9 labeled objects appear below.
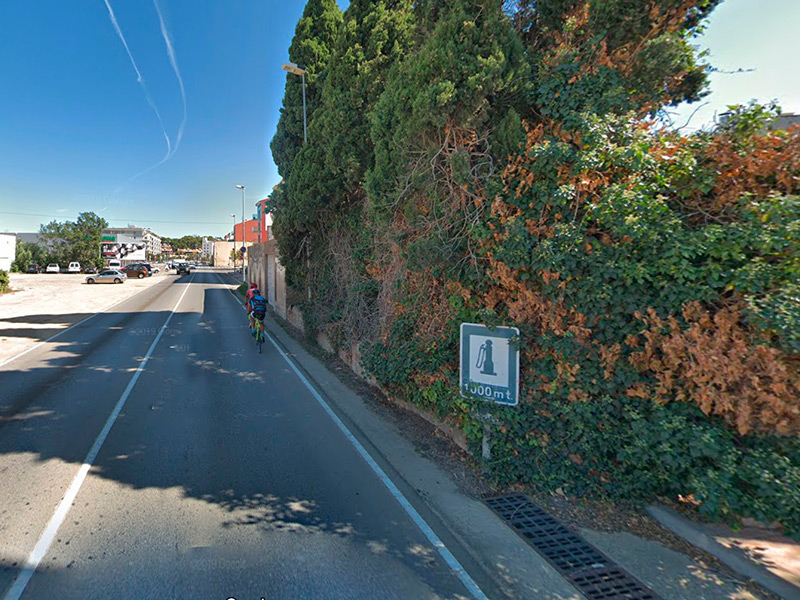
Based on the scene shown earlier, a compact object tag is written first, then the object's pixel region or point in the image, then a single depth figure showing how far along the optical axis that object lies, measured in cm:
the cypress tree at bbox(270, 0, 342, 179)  1430
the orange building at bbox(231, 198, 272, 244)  3870
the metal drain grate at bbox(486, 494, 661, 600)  293
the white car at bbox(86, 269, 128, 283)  3779
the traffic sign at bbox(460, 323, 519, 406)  429
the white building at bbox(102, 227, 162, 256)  7921
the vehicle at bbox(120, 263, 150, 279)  4847
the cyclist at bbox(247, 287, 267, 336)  1203
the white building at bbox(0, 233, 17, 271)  3544
